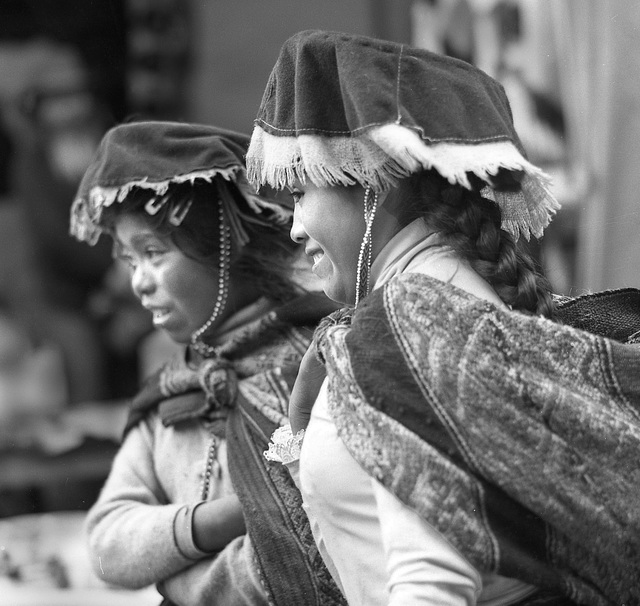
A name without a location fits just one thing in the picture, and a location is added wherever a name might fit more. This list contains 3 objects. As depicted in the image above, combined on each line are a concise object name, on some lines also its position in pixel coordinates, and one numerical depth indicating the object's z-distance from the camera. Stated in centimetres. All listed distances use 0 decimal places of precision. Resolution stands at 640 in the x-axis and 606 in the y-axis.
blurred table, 854
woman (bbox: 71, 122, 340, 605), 456
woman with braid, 277
